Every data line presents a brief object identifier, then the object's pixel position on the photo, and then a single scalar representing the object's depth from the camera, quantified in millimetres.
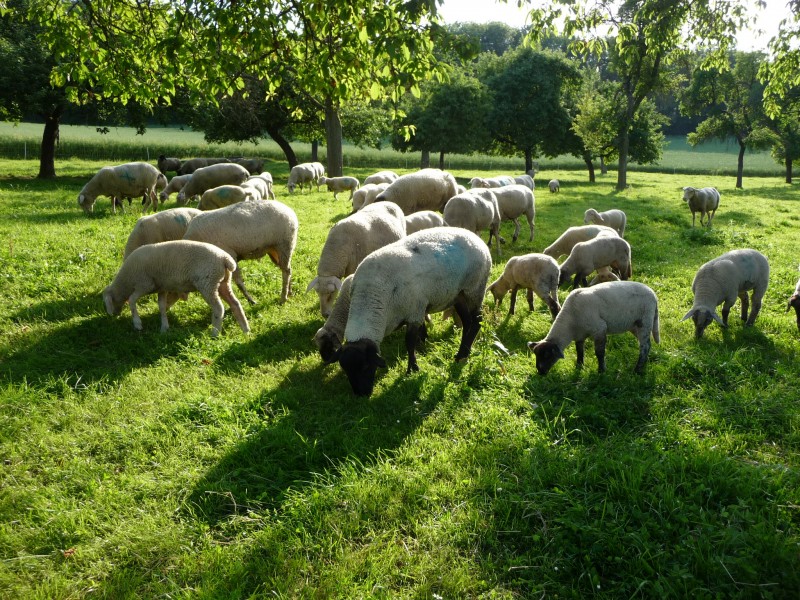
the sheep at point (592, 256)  9250
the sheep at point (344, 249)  7379
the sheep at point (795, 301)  7309
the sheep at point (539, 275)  7824
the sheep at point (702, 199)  16672
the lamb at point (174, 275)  6863
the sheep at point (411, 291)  5230
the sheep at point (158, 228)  8453
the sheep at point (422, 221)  8828
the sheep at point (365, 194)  13807
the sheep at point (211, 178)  17656
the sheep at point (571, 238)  10547
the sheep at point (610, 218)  12656
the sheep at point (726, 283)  7109
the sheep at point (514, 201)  13453
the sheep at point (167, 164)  27797
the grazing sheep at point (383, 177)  17844
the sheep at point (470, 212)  10617
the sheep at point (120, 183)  14724
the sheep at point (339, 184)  20844
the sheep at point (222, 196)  12102
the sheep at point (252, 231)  8039
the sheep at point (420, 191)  11562
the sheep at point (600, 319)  5965
